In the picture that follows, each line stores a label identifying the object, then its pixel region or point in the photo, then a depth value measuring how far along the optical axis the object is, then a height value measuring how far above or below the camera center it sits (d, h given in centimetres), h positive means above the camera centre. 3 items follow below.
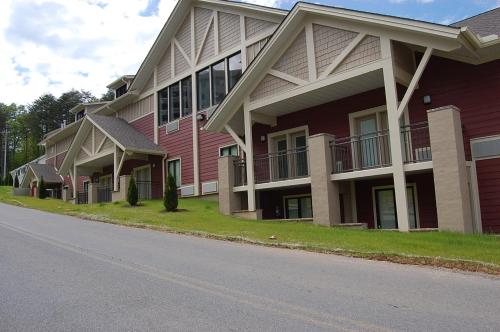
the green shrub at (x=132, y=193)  2301 +123
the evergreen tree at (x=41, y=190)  3817 +260
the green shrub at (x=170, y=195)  1975 +90
